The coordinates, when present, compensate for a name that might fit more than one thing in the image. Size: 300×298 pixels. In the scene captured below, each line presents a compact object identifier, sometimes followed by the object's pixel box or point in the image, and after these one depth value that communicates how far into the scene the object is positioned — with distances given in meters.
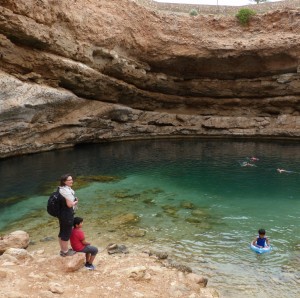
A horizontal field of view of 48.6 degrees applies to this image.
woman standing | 8.71
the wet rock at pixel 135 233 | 13.84
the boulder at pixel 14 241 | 11.20
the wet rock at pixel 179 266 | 10.55
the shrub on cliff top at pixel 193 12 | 40.44
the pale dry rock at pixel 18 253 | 9.59
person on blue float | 12.30
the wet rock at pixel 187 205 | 17.86
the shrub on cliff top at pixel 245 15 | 35.81
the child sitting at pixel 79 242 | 9.11
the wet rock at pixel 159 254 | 11.62
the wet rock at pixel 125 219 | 15.38
